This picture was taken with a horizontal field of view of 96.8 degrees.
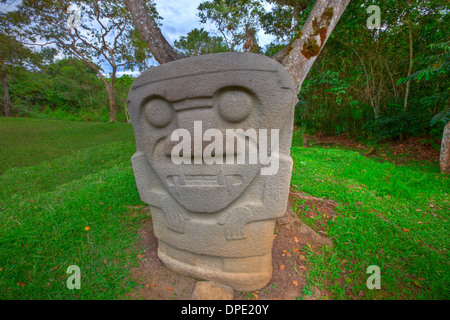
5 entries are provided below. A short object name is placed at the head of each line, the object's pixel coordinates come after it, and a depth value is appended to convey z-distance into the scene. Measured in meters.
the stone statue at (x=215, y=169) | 1.23
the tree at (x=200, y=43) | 11.73
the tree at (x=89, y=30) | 8.02
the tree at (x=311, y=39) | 2.14
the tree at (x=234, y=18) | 4.95
